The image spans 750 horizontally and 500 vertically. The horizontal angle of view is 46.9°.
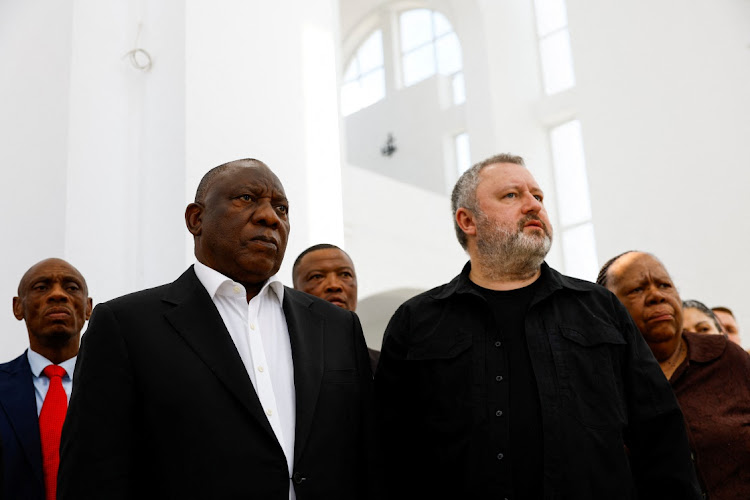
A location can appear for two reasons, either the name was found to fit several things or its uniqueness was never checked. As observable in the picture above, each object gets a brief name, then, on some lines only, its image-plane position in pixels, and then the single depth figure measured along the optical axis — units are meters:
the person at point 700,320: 4.91
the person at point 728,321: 6.14
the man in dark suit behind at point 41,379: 3.05
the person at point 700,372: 3.18
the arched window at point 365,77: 14.80
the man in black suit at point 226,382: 2.20
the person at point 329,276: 4.31
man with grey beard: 2.50
